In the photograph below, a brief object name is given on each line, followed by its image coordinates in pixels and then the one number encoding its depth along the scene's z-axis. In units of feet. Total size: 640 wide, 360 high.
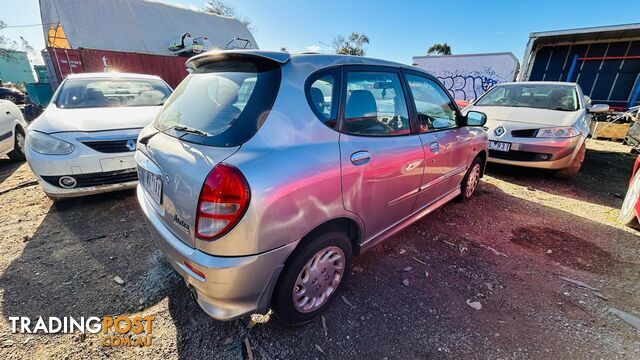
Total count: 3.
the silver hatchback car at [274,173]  4.59
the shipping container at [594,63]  30.99
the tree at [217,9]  103.76
